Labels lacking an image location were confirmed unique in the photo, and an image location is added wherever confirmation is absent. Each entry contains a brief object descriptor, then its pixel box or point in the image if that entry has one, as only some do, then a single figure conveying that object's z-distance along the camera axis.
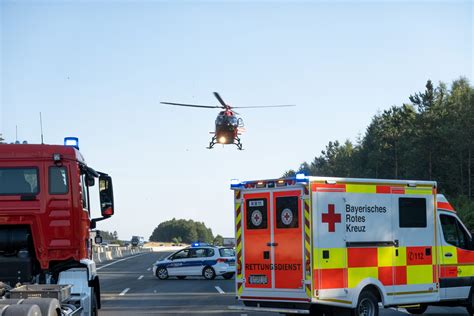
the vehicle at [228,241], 76.82
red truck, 10.88
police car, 32.53
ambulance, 12.89
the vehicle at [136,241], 115.14
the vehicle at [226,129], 39.28
